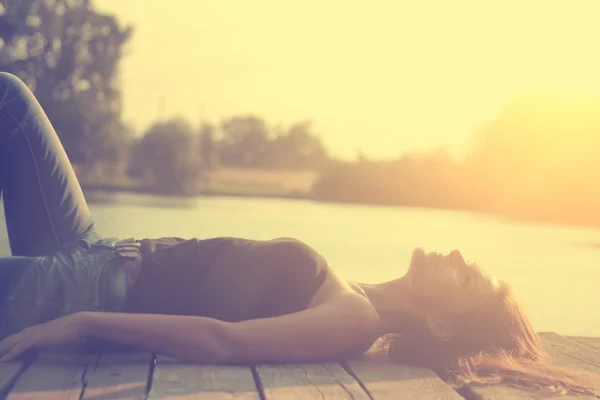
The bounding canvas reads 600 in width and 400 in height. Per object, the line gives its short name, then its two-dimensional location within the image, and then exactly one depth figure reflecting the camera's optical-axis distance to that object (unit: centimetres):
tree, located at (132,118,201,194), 2230
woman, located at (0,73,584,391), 245
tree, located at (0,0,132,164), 2511
